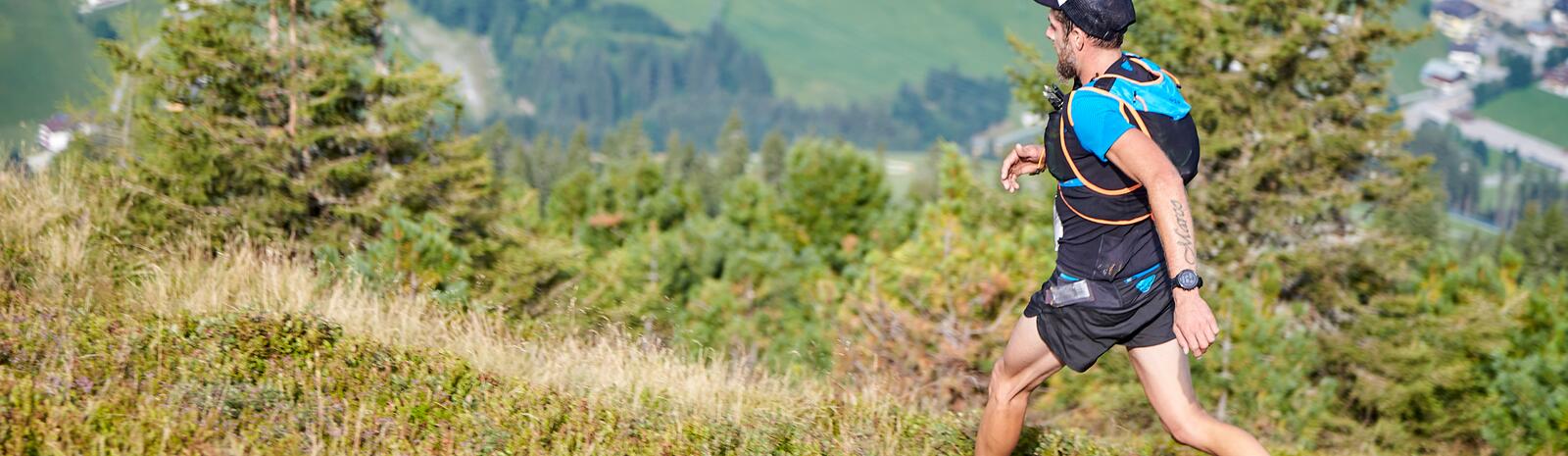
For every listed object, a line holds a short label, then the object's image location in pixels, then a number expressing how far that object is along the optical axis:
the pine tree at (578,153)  138.50
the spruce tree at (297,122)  19.39
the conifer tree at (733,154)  143.50
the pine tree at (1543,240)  87.69
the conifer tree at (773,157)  148.38
